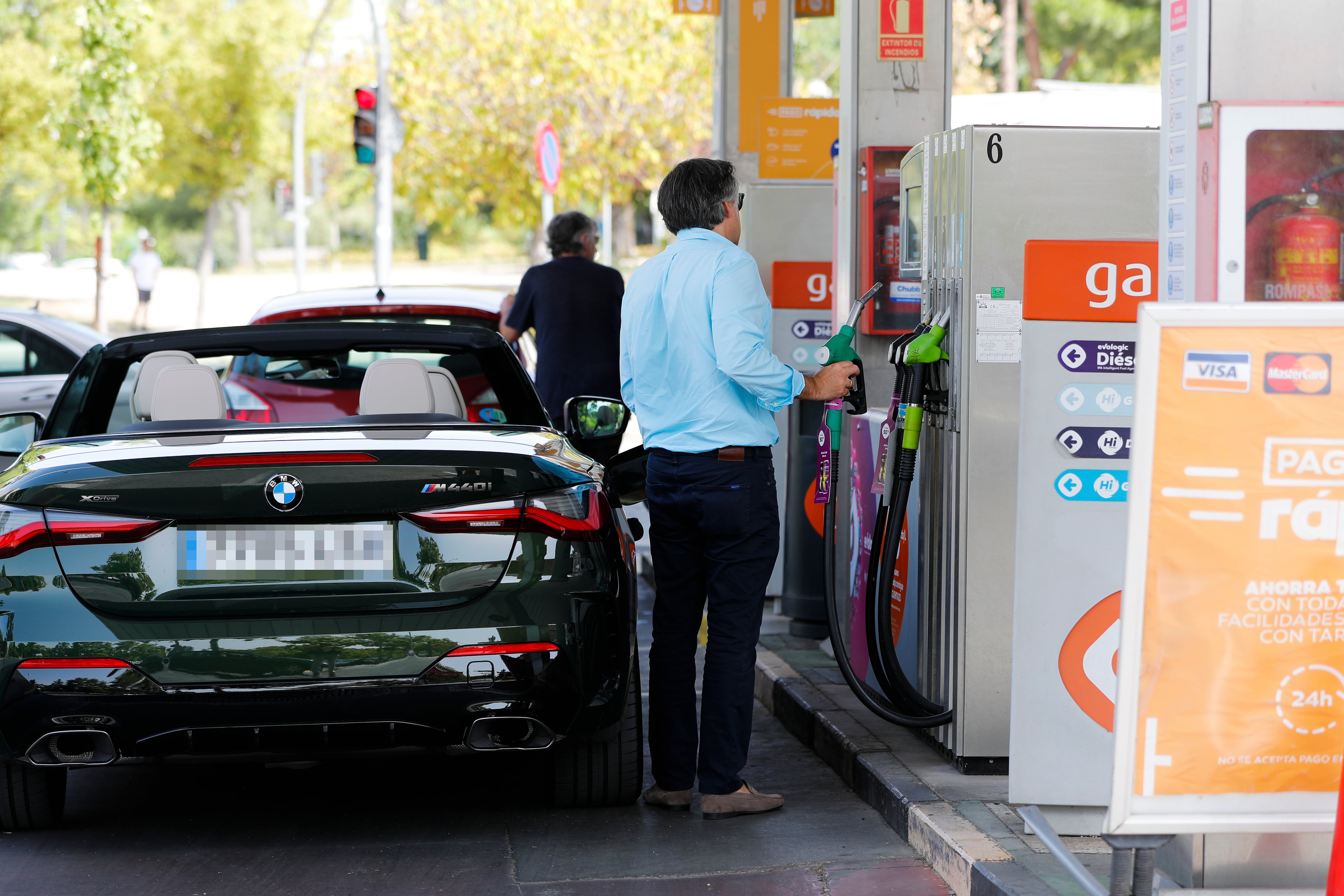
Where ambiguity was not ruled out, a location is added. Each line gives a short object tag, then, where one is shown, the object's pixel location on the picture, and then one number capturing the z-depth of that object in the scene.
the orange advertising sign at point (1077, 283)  8.13
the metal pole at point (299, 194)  78.12
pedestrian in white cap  63.50
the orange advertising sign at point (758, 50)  17.44
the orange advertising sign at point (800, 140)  16.47
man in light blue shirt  8.78
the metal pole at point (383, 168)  36.34
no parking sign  28.92
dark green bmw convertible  7.91
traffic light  35.22
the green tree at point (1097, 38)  80.00
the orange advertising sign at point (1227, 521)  5.95
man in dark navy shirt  16.06
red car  14.22
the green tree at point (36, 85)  64.62
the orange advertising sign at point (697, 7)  20.17
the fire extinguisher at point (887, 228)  11.95
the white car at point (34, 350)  22.91
